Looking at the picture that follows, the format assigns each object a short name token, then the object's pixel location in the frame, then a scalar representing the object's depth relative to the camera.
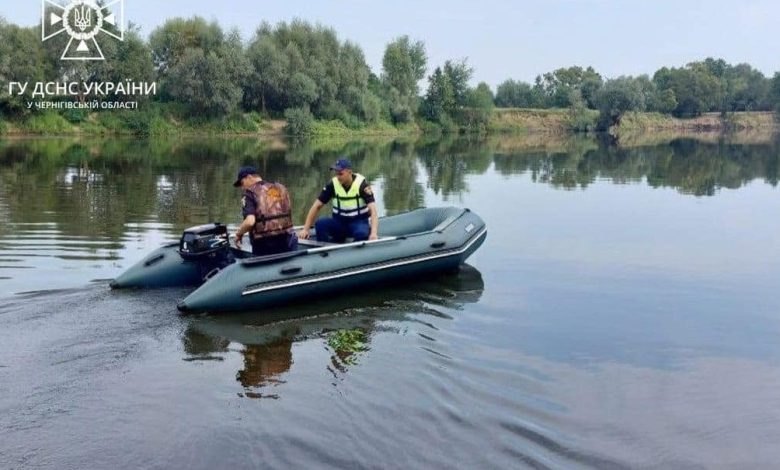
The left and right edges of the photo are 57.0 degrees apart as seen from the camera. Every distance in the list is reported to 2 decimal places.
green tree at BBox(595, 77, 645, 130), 66.38
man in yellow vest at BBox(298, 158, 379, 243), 7.57
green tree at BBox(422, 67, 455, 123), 61.50
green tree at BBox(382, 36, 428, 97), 58.59
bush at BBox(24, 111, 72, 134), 35.22
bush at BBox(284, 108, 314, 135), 43.94
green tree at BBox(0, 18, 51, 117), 34.25
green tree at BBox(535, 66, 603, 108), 80.06
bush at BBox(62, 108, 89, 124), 36.88
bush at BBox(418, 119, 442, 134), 58.91
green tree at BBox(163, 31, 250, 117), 40.53
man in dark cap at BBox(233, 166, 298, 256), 6.66
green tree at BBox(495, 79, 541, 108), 83.56
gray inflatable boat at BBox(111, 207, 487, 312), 6.33
